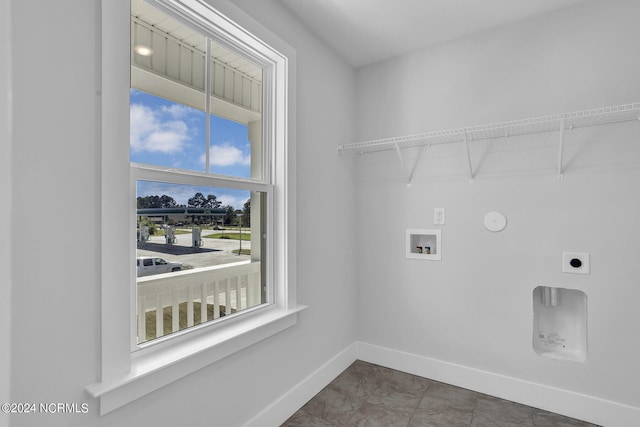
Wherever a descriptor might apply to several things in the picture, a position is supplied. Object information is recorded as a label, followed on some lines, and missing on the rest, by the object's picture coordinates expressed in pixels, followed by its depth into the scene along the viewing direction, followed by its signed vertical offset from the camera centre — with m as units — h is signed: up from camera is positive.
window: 1.16 +0.13
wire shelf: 1.81 +0.56
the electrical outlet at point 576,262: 1.95 -0.28
